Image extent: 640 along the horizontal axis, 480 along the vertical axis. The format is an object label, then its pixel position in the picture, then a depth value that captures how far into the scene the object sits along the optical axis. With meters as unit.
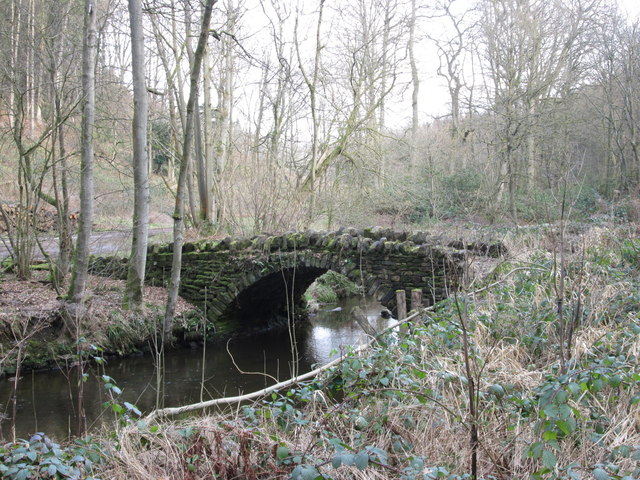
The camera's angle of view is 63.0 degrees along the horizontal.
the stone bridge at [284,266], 7.87
